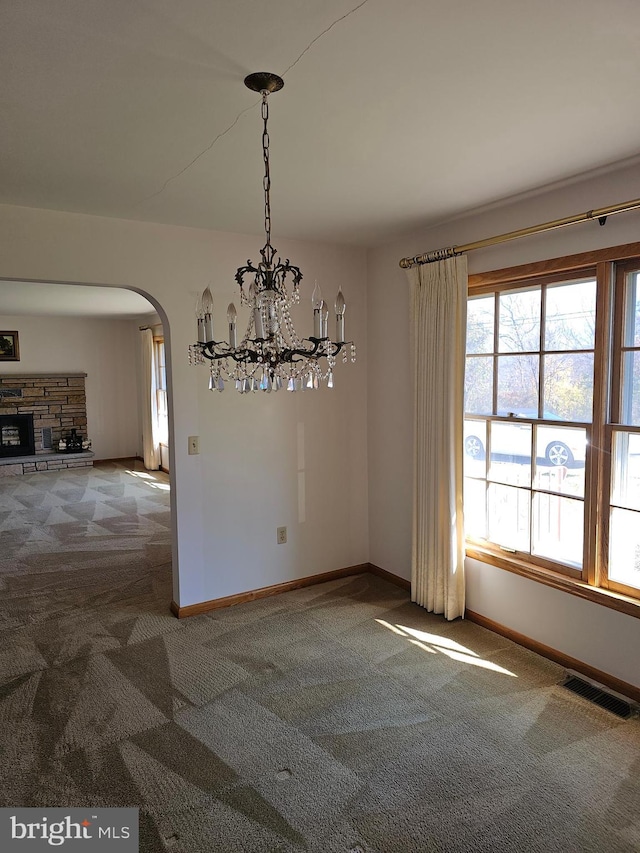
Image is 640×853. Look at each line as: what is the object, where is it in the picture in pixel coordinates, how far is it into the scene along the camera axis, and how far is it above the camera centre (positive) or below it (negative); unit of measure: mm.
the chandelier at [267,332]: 1893 +189
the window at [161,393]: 8906 -86
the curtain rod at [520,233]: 2643 +820
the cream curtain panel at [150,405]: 9039 -278
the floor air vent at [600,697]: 2697 -1560
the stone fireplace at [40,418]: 9031 -482
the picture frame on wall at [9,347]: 8890 +671
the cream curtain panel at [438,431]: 3545 -302
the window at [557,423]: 2850 -221
